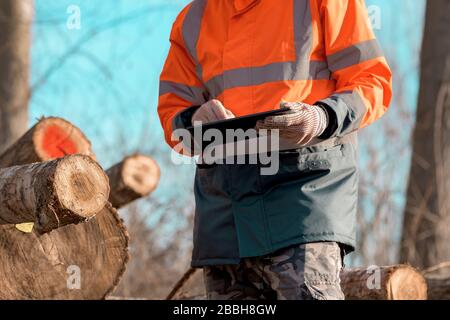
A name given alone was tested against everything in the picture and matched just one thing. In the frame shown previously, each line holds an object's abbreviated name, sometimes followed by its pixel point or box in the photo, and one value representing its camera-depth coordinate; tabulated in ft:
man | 14.86
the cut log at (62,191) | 15.99
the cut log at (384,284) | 21.73
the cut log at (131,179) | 26.54
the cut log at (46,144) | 23.79
